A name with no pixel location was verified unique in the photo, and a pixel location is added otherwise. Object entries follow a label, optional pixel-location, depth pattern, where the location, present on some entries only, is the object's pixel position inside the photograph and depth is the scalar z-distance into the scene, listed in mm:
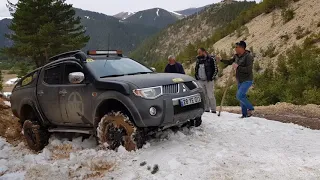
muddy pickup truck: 5297
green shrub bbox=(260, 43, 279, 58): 19266
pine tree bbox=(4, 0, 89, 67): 28469
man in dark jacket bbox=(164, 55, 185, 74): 9578
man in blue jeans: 7562
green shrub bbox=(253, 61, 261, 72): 18659
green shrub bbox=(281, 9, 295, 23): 22078
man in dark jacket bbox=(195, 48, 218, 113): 8867
